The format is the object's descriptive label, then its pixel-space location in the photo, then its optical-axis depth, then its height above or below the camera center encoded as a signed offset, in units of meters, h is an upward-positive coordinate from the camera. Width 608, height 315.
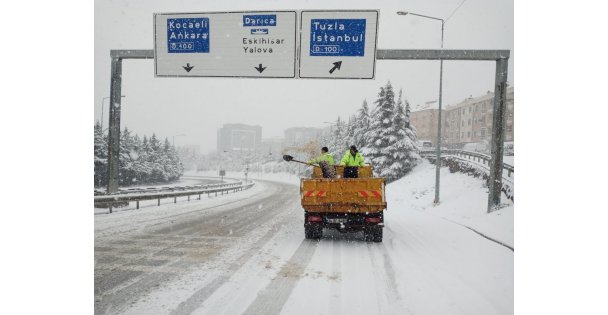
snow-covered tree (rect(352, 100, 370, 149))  38.06 +2.38
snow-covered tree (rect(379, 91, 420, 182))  31.17 -0.21
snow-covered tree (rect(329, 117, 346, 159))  49.72 +0.94
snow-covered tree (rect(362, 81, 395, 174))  31.34 +1.54
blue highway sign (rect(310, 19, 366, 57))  8.26 +2.57
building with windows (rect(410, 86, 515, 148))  56.21 +4.84
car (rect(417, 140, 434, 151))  47.24 +0.53
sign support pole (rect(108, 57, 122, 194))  11.31 +0.31
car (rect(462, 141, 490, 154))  44.12 +0.25
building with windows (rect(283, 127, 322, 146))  160.59 +6.33
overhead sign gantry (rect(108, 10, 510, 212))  8.29 +2.43
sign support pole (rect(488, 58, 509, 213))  10.59 +0.44
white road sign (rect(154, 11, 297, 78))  8.40 +2.47
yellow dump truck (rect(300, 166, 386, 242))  7.93 -1.30
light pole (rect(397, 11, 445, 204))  16.78 +0.88
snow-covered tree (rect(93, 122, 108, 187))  25.25 -1.34
